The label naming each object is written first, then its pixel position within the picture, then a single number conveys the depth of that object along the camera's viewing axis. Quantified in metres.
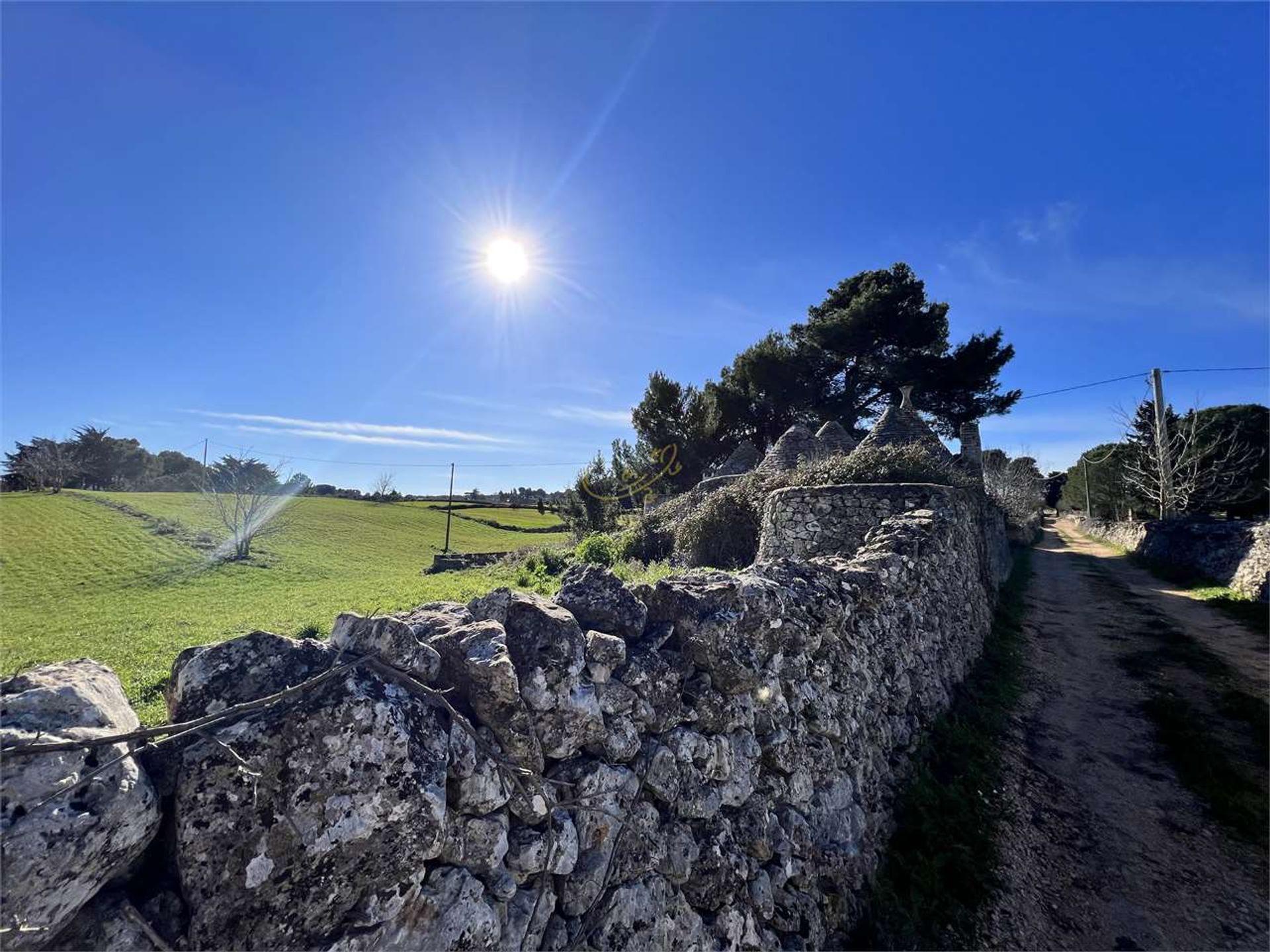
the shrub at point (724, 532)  13.10
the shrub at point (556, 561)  16.95
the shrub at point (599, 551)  15.48
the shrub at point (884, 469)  11.09
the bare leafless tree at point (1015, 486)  28.80
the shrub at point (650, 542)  16.28
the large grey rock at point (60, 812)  1.37
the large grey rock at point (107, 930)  1.52
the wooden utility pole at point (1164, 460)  25.08
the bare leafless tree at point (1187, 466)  25.48
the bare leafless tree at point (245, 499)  28.41
